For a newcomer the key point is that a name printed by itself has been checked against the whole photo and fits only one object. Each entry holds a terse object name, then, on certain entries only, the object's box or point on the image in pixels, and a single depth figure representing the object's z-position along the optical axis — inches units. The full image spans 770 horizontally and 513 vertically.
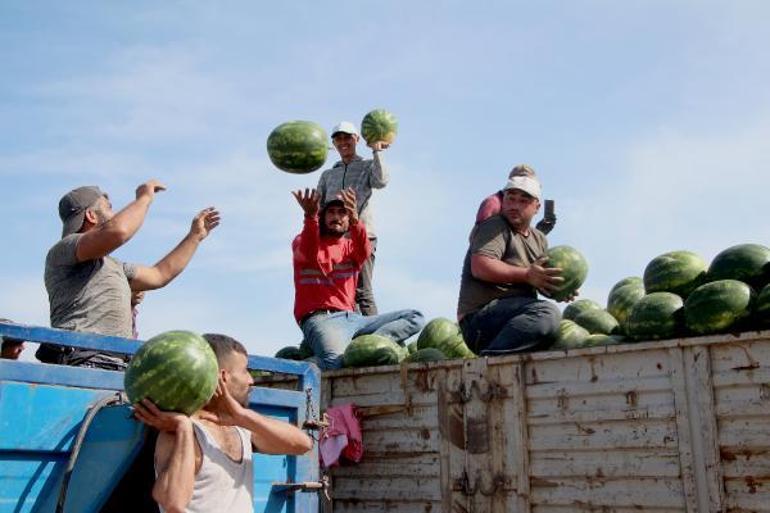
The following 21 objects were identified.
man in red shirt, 301.6
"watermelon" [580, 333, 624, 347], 257.2
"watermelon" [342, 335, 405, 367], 283.7
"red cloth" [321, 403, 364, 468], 262.2
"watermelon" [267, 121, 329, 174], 302.8
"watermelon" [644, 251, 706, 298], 275.1
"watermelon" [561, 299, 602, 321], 308.3
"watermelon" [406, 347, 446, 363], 285.6
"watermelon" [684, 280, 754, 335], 229.6
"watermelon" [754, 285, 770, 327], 229.7
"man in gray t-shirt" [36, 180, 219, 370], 186.1
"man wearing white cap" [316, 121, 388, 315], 334.8
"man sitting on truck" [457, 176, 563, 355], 258.2
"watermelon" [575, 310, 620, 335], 295.4
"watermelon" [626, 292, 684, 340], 244.5
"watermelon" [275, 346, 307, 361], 326.0
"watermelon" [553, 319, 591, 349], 264.7
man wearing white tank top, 128.0
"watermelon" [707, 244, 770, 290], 256.1
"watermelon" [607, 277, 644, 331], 303.0
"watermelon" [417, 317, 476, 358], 310.0
